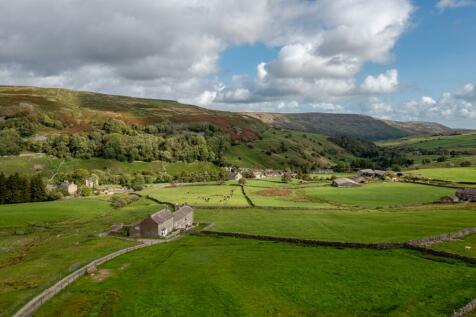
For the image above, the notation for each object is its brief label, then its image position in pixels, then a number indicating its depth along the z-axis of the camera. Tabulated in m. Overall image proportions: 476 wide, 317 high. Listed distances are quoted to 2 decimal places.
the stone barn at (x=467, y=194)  99.14
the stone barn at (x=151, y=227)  69.12
